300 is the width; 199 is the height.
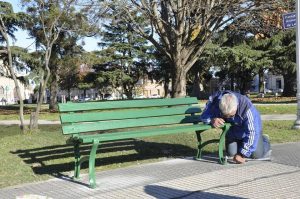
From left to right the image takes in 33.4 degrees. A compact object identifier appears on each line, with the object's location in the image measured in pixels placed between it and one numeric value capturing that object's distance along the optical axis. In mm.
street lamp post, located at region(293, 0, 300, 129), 12398
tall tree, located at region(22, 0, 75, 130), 14361
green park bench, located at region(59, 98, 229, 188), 6527
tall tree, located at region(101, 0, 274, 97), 17062
